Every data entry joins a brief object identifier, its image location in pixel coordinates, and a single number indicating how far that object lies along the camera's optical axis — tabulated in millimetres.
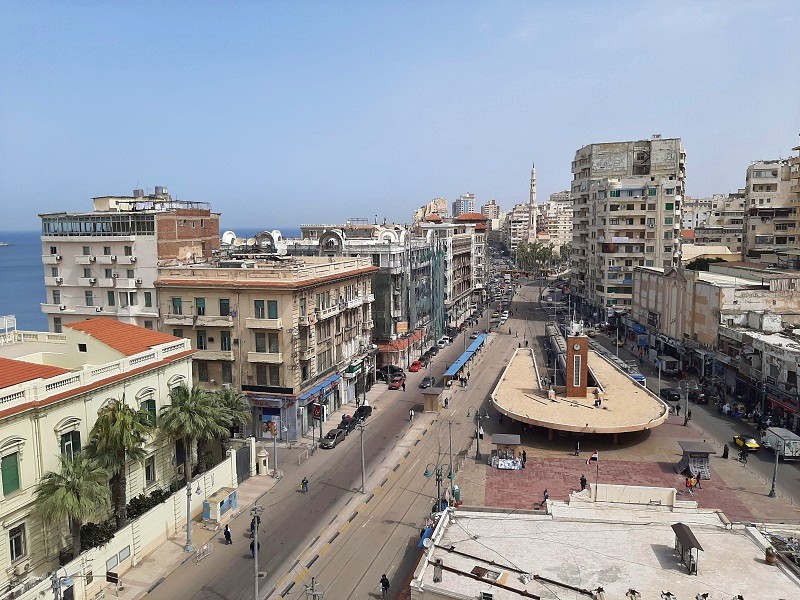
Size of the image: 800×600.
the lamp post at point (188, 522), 36406
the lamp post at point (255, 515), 29425
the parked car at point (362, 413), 61984
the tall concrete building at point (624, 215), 110312
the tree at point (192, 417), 39500
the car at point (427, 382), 74450
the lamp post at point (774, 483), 43438
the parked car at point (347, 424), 59094
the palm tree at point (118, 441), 33562
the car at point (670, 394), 70062
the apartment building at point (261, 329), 55250
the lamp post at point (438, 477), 40362
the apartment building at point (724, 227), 161250
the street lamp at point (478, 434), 52253
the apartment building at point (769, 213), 111062
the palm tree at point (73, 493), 29531
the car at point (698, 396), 69006
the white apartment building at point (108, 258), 63031
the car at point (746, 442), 51969
